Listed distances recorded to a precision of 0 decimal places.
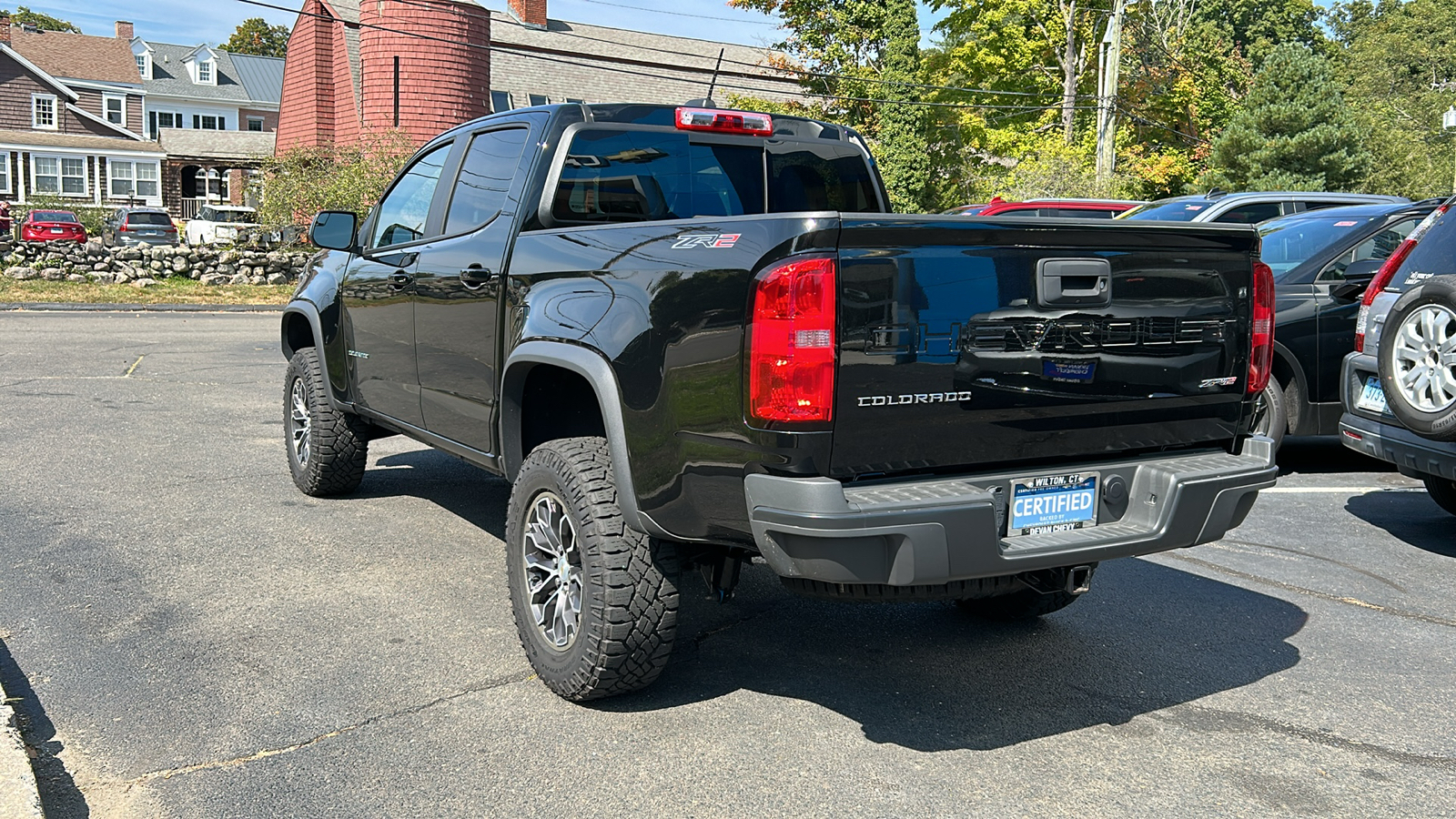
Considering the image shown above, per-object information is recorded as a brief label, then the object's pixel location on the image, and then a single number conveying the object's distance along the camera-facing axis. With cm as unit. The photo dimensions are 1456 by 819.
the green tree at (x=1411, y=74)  5634
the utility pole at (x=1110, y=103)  3109
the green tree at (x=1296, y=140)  4041
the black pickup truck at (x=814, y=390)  332
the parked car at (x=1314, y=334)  784
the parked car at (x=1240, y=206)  1176
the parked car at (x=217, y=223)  3481
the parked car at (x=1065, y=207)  1616
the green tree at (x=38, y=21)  8456
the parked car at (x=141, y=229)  3353
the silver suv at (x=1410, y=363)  581
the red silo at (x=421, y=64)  3309
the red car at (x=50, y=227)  3303
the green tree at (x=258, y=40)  8188
